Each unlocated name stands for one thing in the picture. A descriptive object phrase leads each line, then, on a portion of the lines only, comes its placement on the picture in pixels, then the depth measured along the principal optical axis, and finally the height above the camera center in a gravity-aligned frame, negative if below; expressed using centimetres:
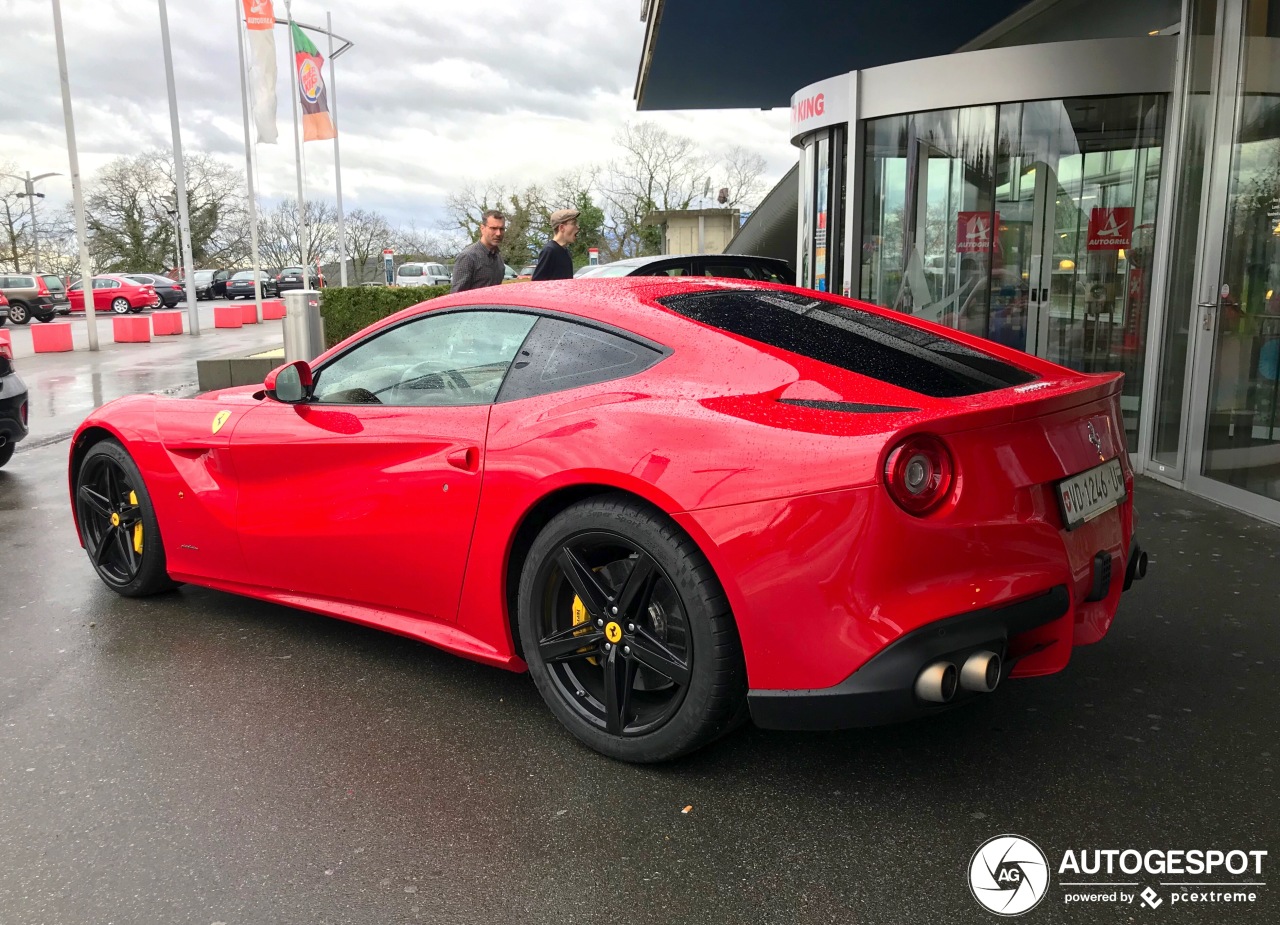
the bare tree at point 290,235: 7131 +252
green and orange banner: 2916 +512
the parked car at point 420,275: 4648 -21
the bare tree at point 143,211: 5731 +347
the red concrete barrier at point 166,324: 2689 -130
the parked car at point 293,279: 5425 -40
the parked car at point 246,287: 4991 -70
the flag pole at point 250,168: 3078 +316
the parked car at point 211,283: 5178 -53
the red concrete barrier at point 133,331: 2397 -131
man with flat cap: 853 +16
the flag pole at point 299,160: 3391 +425
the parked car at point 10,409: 758 -98
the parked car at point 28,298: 3312 -73
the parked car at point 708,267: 1059 +1
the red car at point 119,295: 3938 -80
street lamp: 5633 +205
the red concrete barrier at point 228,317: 3034 -129
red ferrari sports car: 249 -64
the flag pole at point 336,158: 4094 +474
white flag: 2580 +515
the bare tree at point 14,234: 5556 +220
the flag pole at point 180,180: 2500 +229
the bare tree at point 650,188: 5009 +382
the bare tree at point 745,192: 5103 +367
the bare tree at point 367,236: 7019 +235
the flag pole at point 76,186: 2073 +181
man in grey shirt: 834 +7
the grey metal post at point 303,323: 1291 -64
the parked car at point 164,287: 4203 -56
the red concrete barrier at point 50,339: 2086 -128
